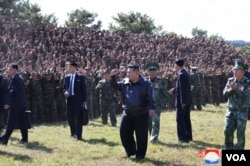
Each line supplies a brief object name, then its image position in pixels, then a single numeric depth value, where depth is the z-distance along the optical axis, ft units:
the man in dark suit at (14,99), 36.50
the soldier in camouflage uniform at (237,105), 29.76
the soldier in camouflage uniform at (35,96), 52.47
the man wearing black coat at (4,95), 36.17
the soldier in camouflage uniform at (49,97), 53.98
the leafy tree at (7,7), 137.49
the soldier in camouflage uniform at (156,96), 38.35
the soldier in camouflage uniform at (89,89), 56.39
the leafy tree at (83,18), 165.27
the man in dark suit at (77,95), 40.16
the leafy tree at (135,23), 171.42
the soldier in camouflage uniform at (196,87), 66.64
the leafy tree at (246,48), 188.69
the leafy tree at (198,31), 243.81
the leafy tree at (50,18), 160.76
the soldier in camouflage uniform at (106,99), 52.08
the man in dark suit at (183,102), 37.81
